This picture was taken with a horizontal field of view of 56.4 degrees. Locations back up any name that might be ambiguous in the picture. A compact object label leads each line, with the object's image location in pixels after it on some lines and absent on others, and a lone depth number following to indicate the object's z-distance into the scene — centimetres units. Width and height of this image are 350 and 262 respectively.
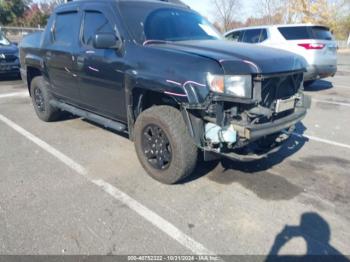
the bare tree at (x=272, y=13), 3556
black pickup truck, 317
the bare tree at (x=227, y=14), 3328
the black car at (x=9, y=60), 1079
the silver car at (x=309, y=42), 920
